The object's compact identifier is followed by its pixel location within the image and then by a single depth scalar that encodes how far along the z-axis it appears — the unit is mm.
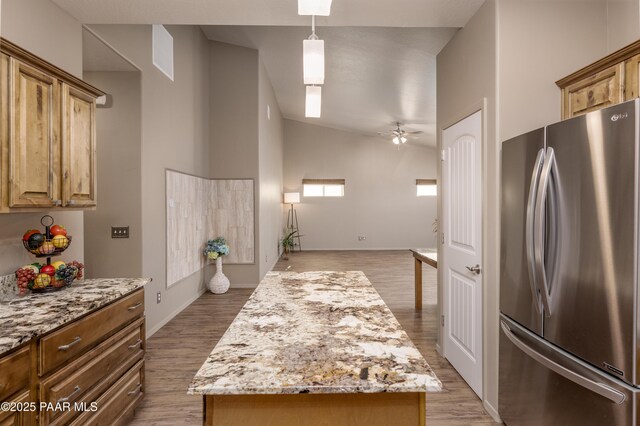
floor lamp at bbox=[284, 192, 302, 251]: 10281
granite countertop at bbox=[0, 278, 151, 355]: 1388
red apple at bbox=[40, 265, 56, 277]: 1916
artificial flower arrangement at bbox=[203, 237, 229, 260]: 5331
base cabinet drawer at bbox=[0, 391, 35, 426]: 1282
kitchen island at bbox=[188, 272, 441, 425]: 996
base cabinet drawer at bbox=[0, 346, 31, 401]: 1275
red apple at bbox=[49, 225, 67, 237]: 2066
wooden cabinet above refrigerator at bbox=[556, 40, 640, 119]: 1619
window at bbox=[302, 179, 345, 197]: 10305
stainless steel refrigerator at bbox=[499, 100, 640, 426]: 1324
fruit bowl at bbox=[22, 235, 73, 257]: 1976
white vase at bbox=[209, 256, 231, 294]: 5384
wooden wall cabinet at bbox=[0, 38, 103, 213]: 1607
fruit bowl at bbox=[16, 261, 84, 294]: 1877
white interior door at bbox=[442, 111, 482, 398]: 2502
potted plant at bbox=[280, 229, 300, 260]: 9328
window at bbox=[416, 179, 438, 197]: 10516
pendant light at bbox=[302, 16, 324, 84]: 1529
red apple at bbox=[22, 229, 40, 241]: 1971
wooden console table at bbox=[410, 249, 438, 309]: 4479
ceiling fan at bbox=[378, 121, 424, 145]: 8648
